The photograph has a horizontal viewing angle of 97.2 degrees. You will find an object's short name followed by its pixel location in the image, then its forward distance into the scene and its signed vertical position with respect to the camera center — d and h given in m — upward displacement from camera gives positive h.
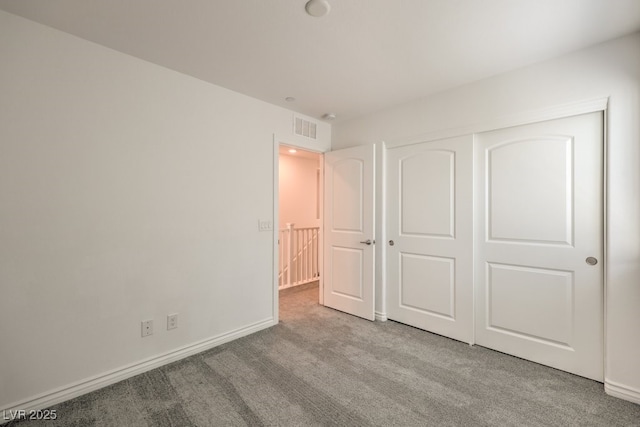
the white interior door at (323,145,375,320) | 3.17 -0.20
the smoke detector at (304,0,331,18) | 1.55 +1.16
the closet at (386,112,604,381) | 2.03 -0.21
